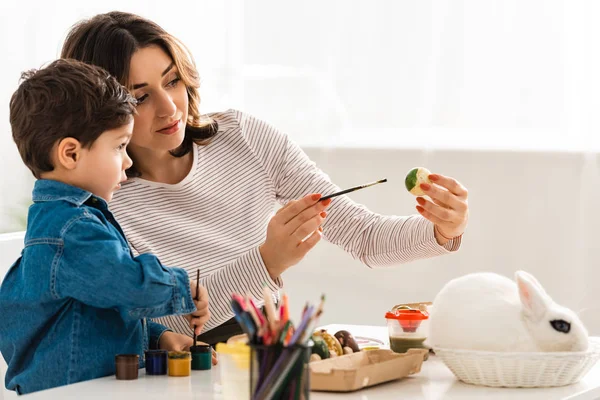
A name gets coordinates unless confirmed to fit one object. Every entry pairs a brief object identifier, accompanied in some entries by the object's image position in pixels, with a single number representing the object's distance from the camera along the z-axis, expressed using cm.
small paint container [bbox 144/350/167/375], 236
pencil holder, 198
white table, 220
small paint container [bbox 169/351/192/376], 234
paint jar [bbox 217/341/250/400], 214
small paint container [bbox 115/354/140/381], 233
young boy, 229
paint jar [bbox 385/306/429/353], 245
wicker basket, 221
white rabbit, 223
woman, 267
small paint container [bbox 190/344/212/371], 240
